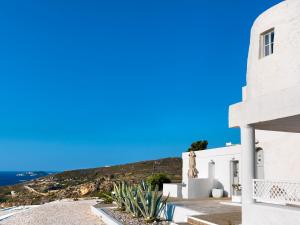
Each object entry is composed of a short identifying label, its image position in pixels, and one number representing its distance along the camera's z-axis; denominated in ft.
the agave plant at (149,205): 42.93
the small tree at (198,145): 81.97
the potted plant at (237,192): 51.60
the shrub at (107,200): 63.16
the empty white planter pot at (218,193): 62.34
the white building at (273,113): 30.22
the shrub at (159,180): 75.77
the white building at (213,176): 61.72
